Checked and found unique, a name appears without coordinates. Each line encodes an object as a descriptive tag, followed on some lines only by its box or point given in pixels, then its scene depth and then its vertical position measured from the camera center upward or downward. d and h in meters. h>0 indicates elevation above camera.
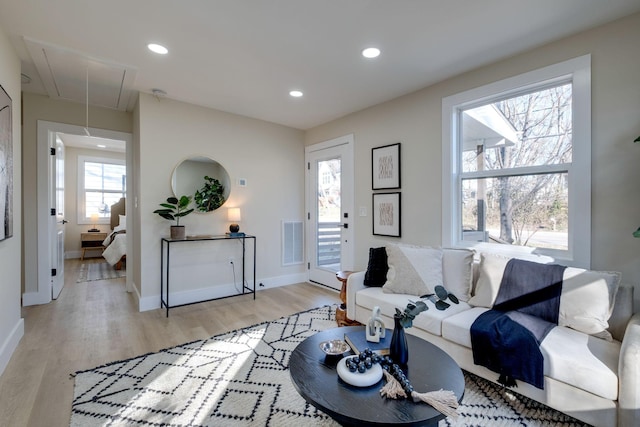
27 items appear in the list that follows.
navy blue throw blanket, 1.71 -0.72
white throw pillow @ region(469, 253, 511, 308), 2.33 -0.54
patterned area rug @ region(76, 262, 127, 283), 5.12 -1.12
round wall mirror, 3.76 +0.38
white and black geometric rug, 1.74 -1.18
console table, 3.44 -0.50
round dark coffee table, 1.17 -0.78
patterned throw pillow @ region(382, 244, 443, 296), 2.65 -0.53
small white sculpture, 1.76 -0.69
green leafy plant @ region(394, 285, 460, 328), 1.46 -0.48
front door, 4.22 +0.04
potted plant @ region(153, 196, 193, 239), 3.48 +0.00
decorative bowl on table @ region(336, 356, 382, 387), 1.35 -0.74
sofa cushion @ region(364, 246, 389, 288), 2.97 -0.57
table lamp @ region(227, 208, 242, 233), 3.99 -0.08
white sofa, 1.45 -0.78
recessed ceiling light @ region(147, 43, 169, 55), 2.47 +1.35
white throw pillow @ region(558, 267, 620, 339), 1.87 -0.56
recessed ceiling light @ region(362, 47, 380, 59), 2.52 +1.35
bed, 5.58 -0.70
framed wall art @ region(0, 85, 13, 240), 2.17 +0.32
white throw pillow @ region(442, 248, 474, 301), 2.58 -0.53
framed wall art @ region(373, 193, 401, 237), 3.54 -0.03
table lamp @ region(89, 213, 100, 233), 7.23 -0.17
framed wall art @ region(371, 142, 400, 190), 3.54 +0.54
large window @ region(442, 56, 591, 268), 2.29 +0.41
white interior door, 3.88 -0.12
